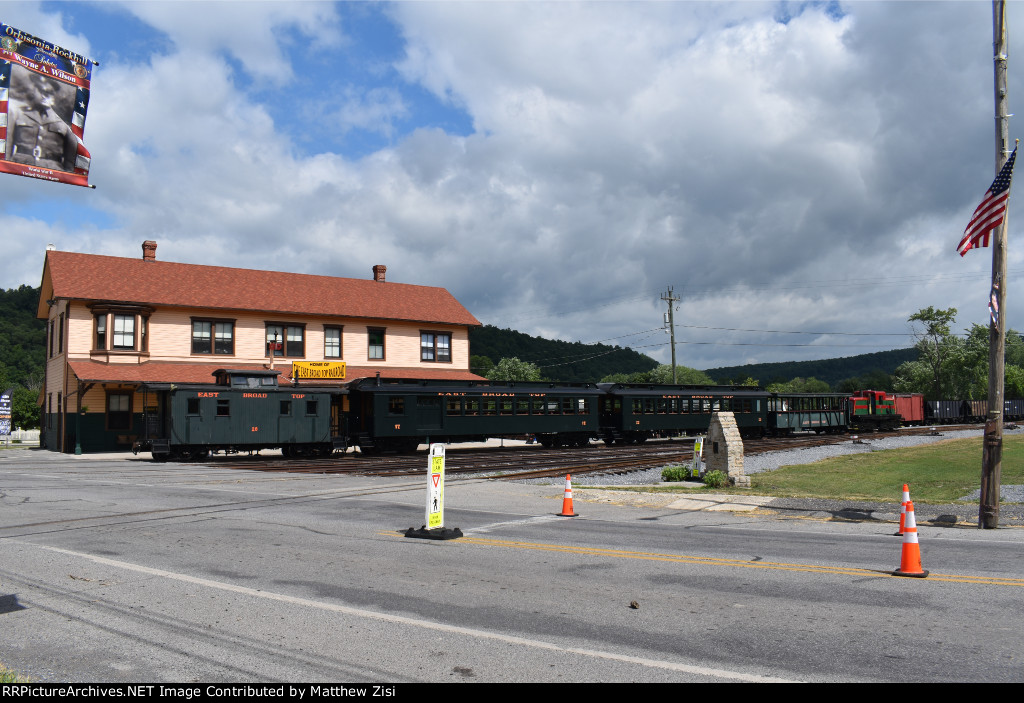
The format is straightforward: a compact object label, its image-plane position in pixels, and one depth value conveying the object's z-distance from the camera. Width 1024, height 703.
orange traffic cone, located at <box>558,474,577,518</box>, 14.16
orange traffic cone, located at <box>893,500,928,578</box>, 8.25
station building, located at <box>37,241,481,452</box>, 37.38
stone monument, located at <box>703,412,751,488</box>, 19.56
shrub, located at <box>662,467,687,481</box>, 21.56
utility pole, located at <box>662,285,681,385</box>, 58.76
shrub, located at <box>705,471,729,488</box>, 19.30
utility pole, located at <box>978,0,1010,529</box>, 13.20
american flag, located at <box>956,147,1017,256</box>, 13.09
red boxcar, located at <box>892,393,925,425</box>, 58.31
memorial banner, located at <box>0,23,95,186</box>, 7.34
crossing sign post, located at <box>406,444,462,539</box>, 11.08
